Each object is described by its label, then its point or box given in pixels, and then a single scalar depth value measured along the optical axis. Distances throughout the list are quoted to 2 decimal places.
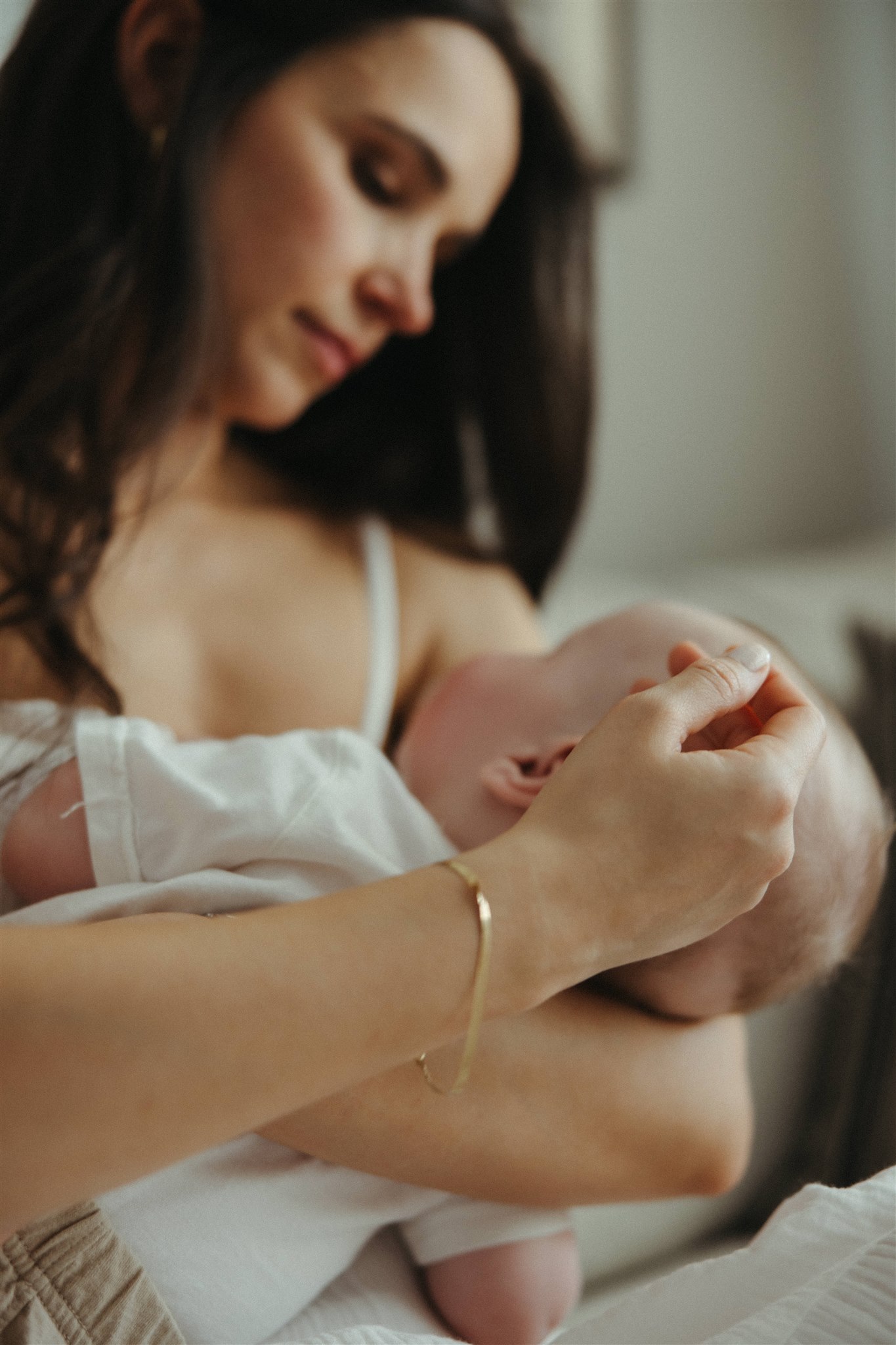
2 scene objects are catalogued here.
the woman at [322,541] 0.49
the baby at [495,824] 0.69
